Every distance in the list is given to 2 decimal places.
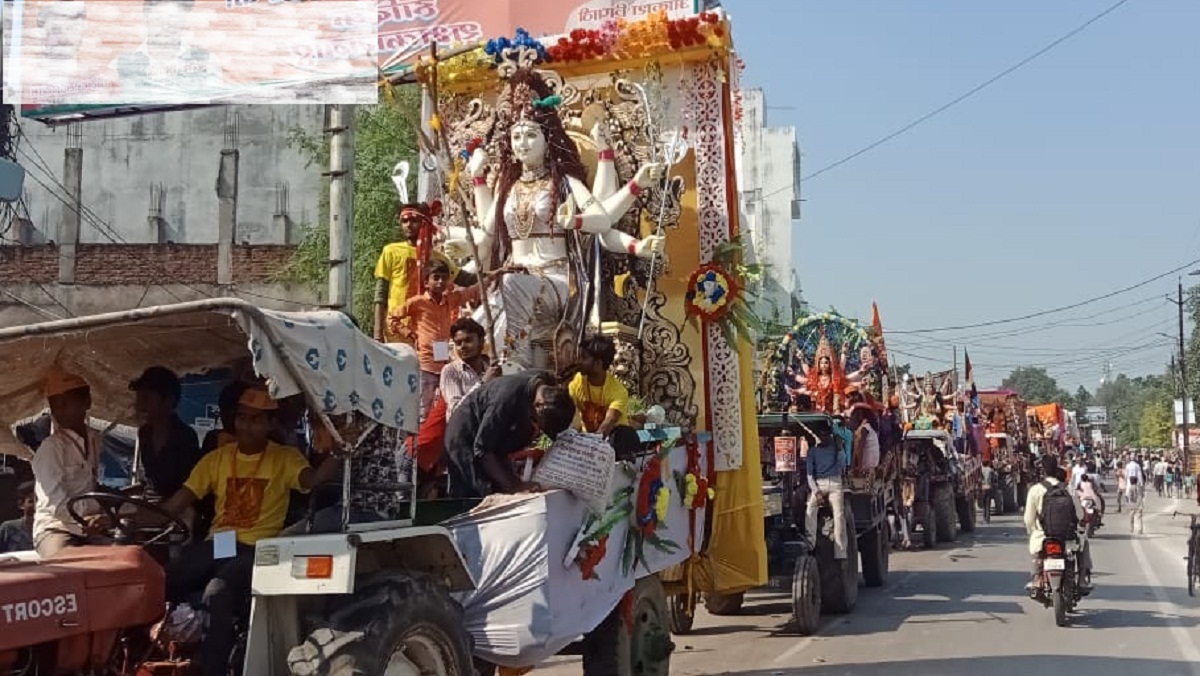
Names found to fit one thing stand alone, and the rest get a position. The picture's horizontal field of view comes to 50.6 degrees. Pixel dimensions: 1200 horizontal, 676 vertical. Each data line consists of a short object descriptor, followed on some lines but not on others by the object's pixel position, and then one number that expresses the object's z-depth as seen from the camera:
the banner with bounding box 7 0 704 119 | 14.66
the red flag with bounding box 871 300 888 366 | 17.55
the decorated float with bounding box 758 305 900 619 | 12.88
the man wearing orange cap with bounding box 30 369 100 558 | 5.71
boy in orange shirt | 8.75
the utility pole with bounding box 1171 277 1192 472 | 47.50
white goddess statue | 9.95
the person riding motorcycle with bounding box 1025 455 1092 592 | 13.50
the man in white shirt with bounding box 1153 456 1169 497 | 53.58
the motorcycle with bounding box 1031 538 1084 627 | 12.86
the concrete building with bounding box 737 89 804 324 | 57.38
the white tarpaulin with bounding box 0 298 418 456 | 4.83
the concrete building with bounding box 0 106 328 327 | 33.94
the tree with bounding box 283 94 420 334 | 22.70
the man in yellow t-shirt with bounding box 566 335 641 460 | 8.34
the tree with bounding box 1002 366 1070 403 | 152.01
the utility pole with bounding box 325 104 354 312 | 12.35
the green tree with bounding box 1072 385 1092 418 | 135.12
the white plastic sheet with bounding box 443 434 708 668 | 6.07
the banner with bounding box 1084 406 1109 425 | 108.28
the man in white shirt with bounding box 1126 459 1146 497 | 35.86
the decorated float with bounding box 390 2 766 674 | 9.74
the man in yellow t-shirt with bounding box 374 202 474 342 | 9.63
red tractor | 4.54
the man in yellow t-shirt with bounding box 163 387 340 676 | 5.29
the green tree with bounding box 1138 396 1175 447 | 76.29
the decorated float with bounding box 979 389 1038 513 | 35.34
